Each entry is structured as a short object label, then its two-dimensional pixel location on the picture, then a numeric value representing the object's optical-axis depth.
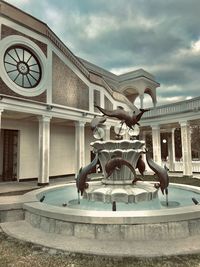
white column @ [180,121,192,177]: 18.64
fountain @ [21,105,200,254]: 4.84
